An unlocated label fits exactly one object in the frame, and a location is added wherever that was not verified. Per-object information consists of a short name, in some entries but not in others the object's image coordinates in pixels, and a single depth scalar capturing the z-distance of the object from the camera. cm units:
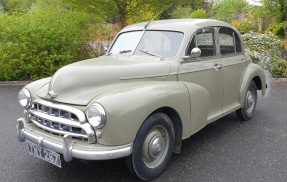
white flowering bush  882
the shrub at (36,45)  795
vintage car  237
